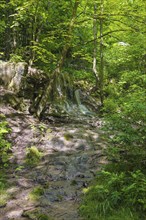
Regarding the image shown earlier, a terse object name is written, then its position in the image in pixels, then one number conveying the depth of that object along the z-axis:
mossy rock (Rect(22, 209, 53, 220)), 4.18
